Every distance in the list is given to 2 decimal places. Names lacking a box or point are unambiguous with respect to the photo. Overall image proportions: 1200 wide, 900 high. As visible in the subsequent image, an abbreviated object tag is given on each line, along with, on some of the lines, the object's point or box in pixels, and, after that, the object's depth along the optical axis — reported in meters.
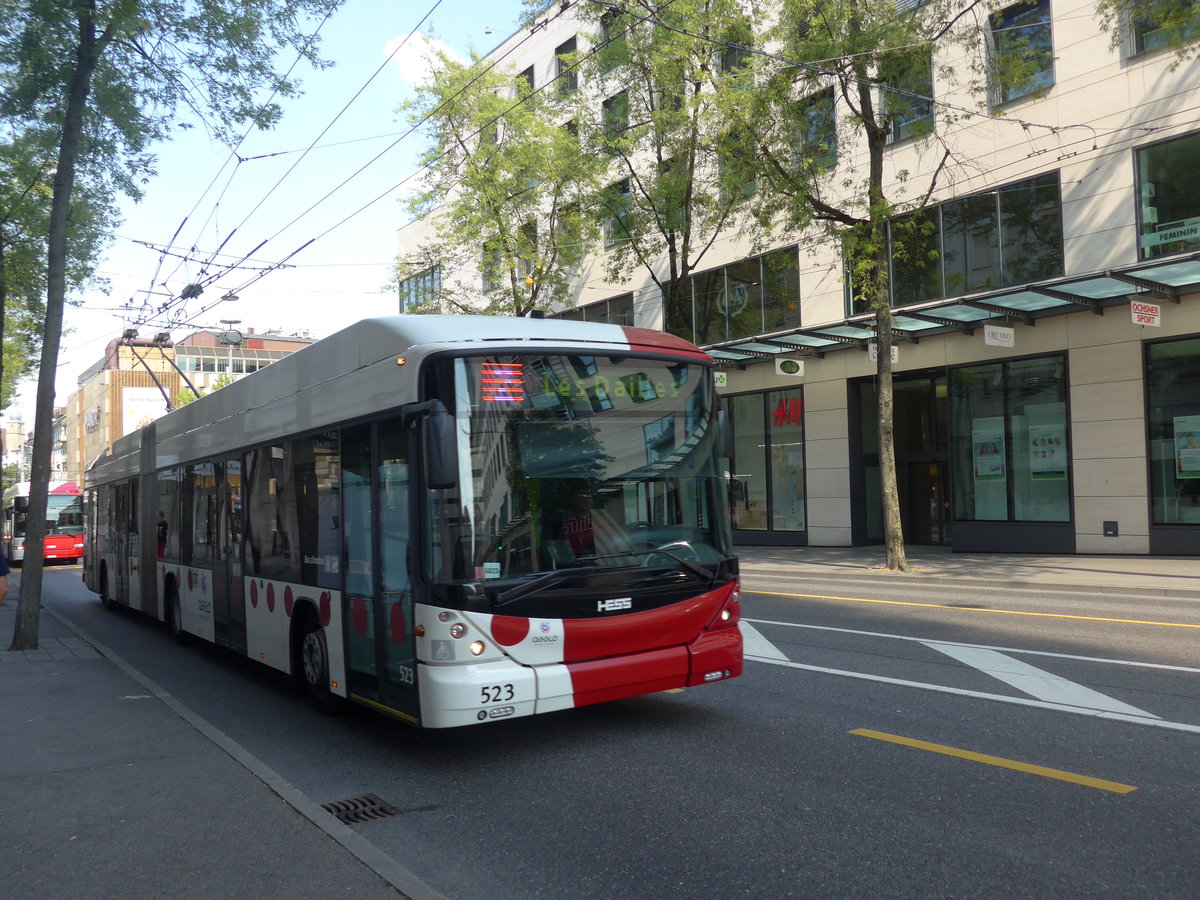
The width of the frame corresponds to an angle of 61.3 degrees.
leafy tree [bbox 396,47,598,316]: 25.94
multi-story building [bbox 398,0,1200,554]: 18.34
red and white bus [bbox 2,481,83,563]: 38.09
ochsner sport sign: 17.51
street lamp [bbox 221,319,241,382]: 29.30
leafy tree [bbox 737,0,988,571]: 17.55
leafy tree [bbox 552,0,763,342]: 19.91
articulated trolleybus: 5.86
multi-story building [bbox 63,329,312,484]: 95.81
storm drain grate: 5.26
